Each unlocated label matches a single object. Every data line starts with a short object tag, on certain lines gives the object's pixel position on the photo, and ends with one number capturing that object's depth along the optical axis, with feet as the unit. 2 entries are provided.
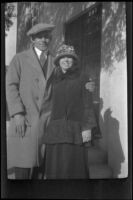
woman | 9.22
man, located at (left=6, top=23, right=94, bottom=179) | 9.22
